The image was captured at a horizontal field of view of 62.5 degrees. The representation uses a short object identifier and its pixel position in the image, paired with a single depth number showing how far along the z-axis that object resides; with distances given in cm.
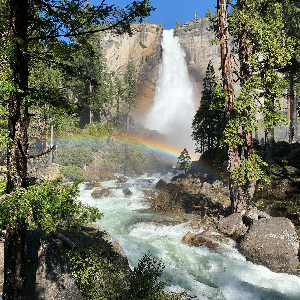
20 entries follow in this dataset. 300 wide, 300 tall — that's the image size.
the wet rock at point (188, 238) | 1191
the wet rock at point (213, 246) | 1115
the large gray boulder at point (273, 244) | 956
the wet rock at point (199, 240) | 1168
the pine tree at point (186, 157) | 3247
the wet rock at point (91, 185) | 2715
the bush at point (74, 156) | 3750
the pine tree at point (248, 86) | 1226
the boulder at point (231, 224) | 1248
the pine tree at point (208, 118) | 2867
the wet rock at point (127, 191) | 2448
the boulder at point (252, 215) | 1248
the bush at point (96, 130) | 4494
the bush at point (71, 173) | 3325
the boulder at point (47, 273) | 579
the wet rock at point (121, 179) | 3278
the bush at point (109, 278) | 652
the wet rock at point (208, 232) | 1251
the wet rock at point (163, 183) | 2662
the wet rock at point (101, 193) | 2323
